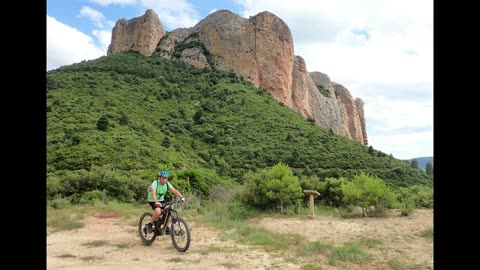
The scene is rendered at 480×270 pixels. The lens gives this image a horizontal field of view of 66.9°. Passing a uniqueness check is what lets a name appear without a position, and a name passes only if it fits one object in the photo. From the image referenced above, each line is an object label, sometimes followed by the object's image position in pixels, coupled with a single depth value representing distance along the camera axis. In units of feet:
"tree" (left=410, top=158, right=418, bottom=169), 162.71
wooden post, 44.73
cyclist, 24.74
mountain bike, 23.67
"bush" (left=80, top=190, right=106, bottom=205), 51.42
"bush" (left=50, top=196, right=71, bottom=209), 45.60
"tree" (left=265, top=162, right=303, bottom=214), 46.88
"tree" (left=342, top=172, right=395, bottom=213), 45.47
